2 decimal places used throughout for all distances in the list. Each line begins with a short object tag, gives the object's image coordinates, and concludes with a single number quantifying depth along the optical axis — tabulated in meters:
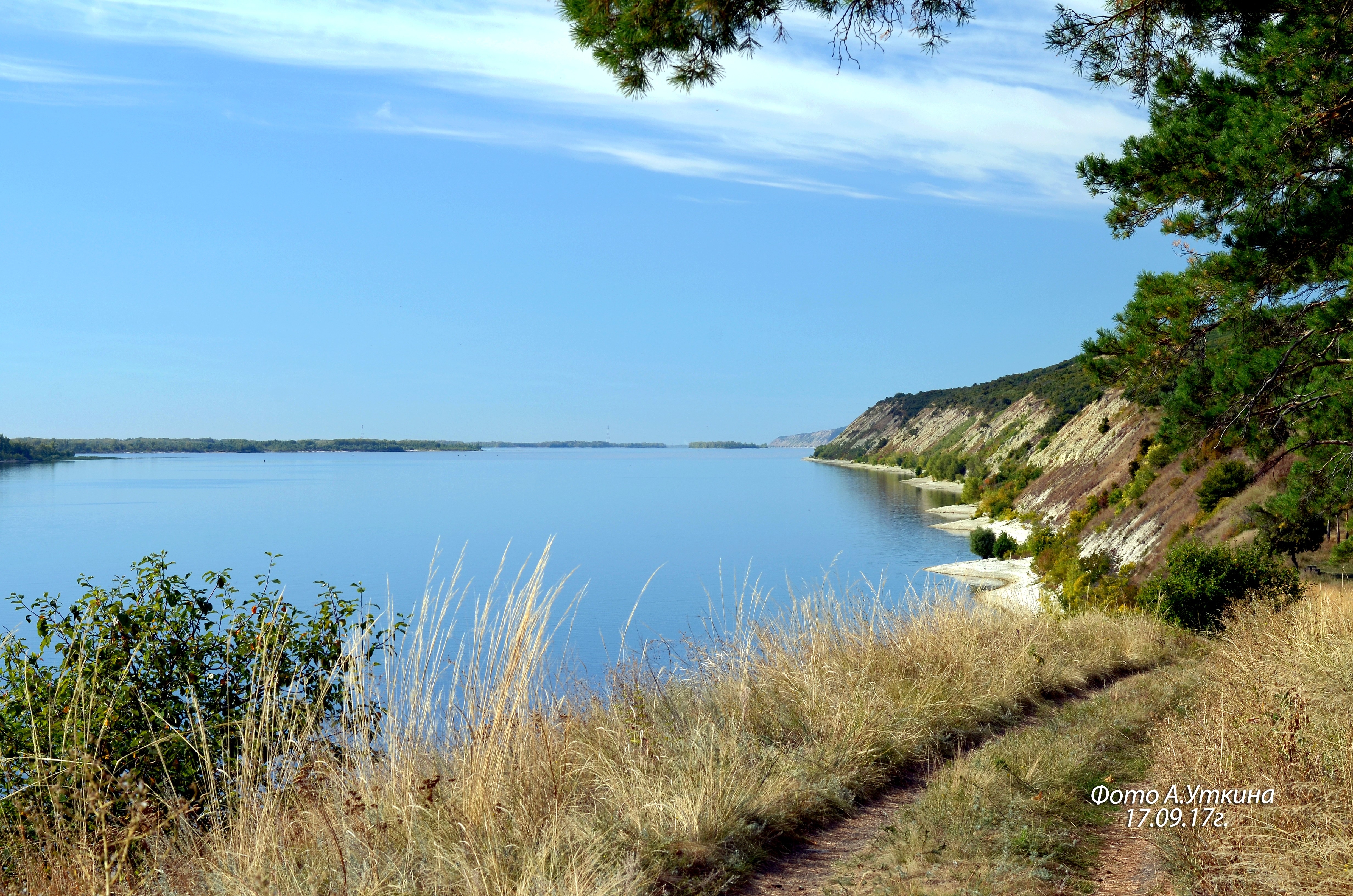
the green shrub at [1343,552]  15.69
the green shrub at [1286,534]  17.58
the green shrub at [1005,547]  42.44
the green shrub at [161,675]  5.23
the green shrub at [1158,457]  34.16
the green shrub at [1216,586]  11.09
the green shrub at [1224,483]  26.05
